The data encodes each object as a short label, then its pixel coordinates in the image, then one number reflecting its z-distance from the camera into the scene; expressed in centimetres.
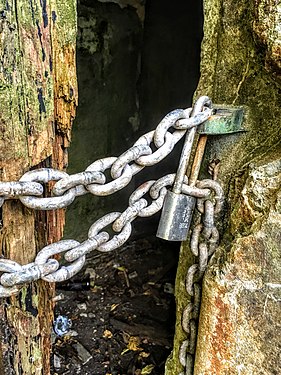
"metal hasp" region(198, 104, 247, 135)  80
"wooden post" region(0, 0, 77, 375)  65
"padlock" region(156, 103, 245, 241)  79
